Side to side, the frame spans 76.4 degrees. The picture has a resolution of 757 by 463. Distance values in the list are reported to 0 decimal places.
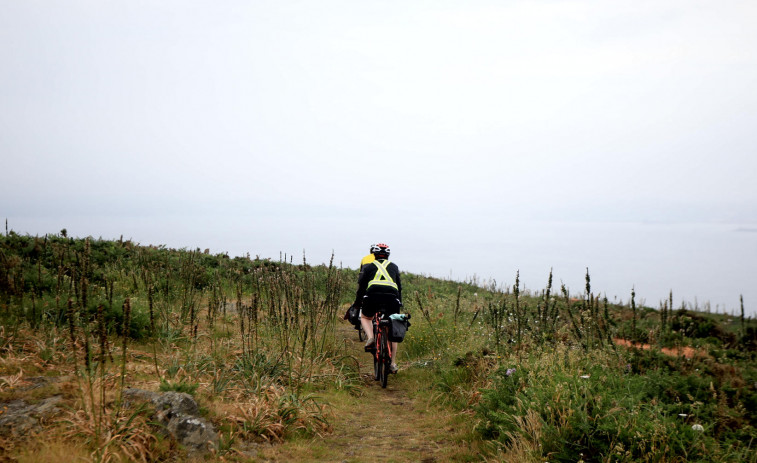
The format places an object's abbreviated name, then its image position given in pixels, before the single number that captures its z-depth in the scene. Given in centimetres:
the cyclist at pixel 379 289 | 880
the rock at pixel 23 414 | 415
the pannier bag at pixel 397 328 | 845
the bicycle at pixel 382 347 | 857
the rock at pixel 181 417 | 453
